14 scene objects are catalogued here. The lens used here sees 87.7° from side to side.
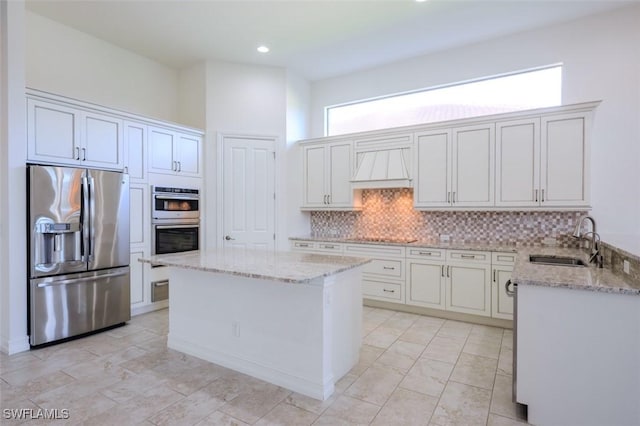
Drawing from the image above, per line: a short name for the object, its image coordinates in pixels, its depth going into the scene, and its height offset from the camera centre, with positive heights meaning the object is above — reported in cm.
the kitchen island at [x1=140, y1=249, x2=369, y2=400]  229 -83
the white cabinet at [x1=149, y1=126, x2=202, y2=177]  413 +73
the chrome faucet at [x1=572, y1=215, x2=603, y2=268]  268 -36
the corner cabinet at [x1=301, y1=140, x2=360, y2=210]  487 +49
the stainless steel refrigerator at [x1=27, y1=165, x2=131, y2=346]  304 -43
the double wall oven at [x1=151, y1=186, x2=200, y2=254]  412 -15
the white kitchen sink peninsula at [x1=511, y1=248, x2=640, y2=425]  178 -78
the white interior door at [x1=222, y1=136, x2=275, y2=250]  479 +23
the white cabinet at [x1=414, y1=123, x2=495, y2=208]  390 +51
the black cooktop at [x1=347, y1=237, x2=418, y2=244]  445 -43
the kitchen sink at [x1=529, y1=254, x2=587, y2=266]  298 -47
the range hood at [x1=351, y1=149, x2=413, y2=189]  436 +51
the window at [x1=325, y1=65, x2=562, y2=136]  396 +145
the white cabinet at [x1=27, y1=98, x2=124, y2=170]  309 +72
